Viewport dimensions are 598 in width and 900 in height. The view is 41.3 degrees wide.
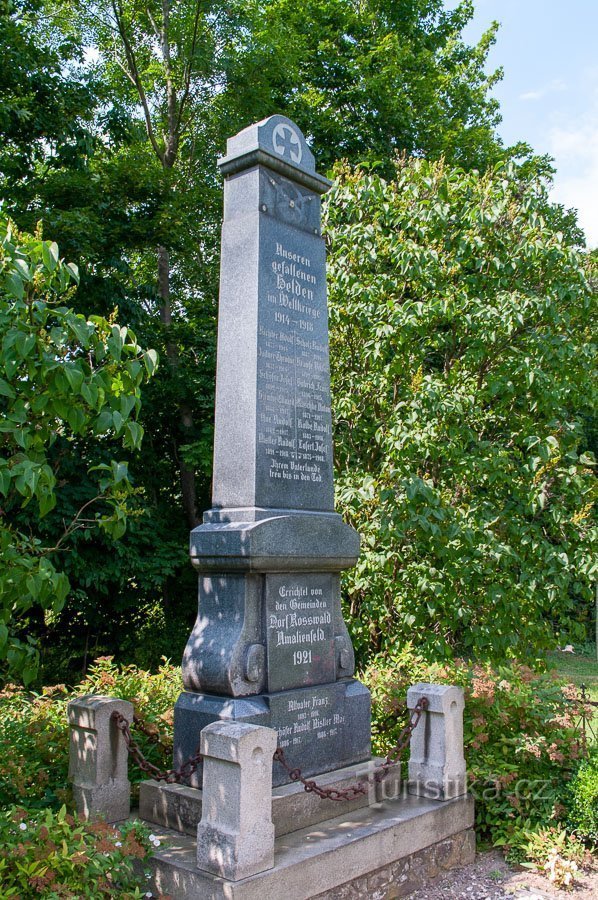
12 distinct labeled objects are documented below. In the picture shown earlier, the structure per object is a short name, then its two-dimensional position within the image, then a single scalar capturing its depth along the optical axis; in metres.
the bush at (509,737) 5.33
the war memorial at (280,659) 4.16
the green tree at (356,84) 15.32
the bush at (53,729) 4.84
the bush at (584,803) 5.00
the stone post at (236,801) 3.68
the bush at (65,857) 3.30
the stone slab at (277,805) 4.39
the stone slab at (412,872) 4.30
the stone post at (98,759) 4.49
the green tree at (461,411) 7.52
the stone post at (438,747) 5.11
